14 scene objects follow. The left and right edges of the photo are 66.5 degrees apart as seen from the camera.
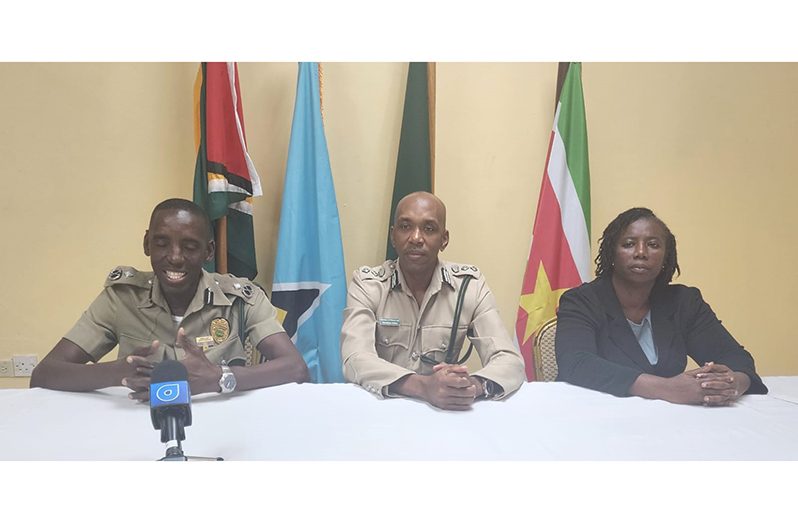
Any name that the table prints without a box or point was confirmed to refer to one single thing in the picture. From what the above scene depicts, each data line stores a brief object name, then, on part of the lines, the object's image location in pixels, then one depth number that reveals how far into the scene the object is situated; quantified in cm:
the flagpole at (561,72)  276
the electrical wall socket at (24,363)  269
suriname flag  271
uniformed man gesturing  173
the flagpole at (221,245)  256
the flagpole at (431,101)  275
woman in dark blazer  182
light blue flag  267
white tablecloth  121
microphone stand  109
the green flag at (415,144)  275
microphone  108
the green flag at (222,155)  251
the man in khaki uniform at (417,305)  183
